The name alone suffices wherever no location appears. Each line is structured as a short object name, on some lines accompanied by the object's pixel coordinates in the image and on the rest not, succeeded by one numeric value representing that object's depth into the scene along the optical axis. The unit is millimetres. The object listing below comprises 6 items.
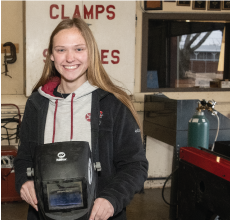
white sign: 3199
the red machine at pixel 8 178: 3178
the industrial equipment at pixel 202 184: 1650
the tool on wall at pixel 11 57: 3314
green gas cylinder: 2160
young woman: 1265
